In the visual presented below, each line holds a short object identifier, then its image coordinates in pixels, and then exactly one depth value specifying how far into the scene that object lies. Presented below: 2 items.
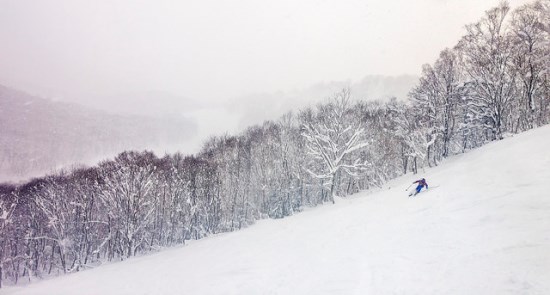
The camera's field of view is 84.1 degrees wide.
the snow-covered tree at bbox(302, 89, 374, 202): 36.66
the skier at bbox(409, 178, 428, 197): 20.39
